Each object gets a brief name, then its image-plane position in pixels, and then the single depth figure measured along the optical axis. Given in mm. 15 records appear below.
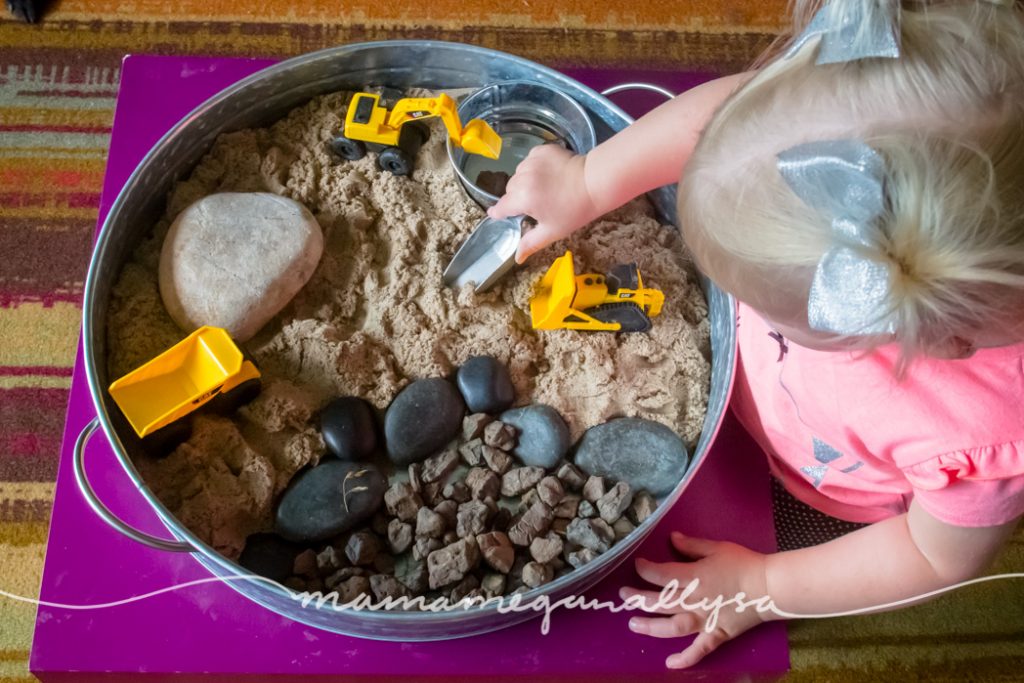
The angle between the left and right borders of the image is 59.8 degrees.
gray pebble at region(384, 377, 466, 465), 706
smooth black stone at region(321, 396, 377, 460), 694
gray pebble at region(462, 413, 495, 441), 717
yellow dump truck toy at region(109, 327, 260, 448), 648
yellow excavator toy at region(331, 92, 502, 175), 765
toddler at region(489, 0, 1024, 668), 427
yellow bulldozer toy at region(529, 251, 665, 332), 718
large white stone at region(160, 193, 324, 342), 718
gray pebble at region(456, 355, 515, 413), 718
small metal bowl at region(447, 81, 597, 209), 801
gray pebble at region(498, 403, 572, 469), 706
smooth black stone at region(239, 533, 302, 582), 658
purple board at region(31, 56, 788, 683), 671
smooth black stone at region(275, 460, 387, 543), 669
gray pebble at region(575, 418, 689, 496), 689
